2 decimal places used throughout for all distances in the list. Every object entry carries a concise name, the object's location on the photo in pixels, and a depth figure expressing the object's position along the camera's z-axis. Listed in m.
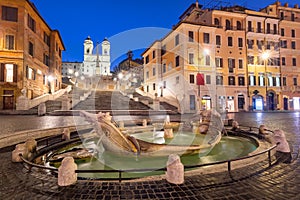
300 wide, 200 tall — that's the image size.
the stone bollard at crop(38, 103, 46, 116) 18.20
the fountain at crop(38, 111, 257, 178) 5.32
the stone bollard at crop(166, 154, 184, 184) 3.77
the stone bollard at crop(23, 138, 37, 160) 5.28
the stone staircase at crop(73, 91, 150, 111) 24.39
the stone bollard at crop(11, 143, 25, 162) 5.11
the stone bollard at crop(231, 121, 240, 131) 10.32
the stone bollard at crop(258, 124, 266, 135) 8.23
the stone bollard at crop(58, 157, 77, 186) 3.70
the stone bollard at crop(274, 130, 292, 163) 5.62
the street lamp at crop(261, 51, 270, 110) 33.01
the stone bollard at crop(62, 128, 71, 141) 7.92
